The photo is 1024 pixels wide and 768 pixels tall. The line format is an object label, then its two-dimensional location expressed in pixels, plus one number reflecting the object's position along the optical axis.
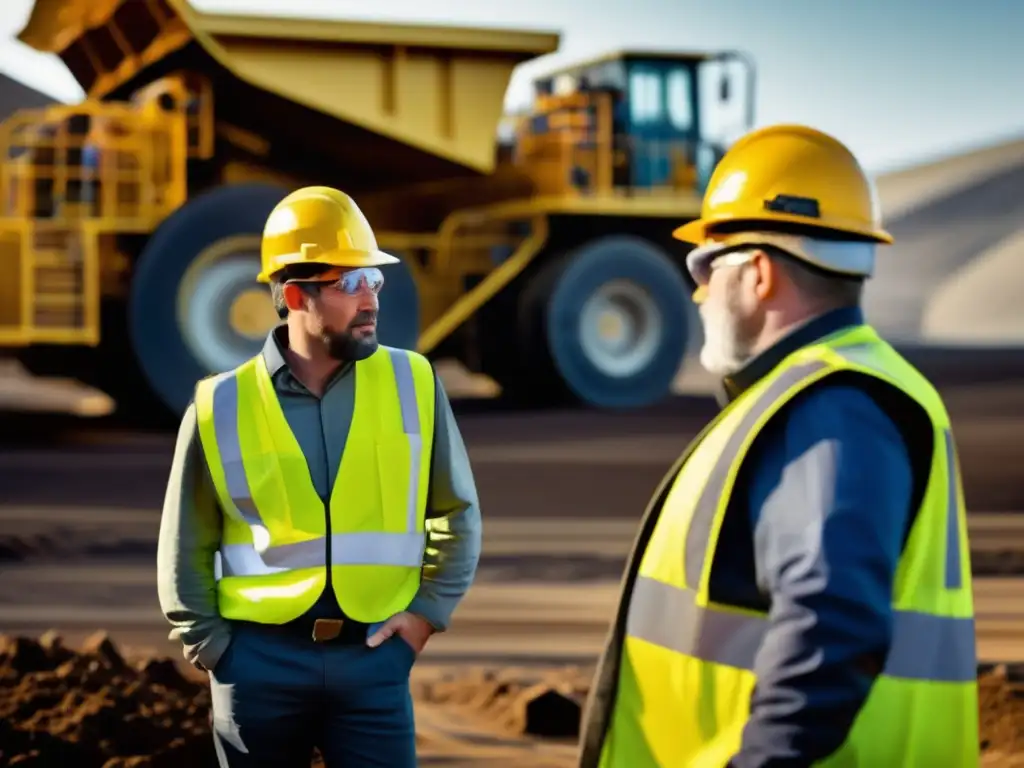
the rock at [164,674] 4.78
